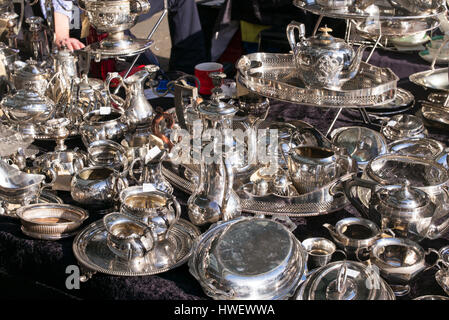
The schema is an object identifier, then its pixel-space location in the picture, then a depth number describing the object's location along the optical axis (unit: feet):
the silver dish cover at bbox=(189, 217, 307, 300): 2.92
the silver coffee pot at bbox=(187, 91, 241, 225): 3.46
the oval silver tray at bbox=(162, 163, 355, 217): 3.78
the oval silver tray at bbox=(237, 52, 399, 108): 4.17
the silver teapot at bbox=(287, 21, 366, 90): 4.28
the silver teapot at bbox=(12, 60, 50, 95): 5.20
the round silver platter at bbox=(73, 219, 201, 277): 3.22
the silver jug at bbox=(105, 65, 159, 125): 4.69
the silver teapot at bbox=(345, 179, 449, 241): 3.30
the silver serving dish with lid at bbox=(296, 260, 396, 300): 2.85
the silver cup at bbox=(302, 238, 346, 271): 3.22
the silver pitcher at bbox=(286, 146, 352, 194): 3.81
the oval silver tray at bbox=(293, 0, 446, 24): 4.50
